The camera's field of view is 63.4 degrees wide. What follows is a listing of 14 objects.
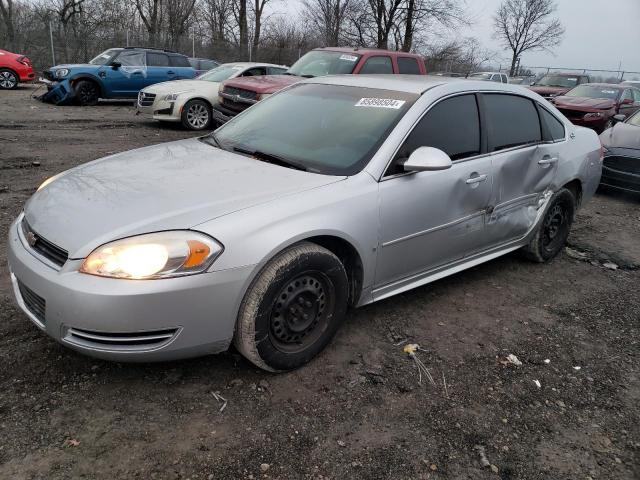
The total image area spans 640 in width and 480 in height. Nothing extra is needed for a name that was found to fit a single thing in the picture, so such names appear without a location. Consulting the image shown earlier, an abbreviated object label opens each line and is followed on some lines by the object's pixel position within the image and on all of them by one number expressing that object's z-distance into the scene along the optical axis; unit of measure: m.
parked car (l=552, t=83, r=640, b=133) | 11.80
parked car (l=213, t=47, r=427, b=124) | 9.08
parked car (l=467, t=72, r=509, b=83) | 22.28
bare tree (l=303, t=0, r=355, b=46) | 26.47
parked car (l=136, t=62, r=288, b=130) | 10.73
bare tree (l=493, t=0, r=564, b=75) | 39.81
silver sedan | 2.34
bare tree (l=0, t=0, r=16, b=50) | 21.06
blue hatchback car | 13.43
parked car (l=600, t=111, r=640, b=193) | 7.46
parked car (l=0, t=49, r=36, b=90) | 15.88
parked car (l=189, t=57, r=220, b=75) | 19.91
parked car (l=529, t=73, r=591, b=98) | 15.69
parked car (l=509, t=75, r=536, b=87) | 28.21
